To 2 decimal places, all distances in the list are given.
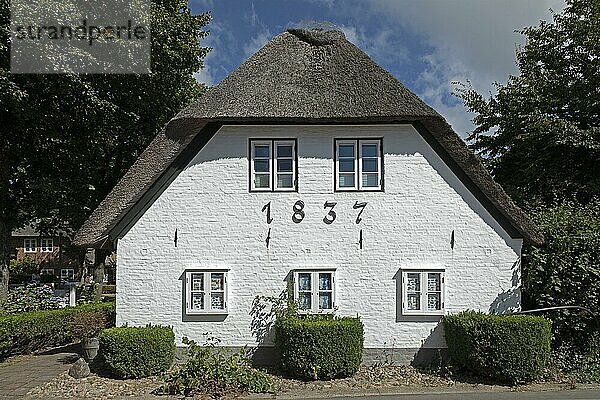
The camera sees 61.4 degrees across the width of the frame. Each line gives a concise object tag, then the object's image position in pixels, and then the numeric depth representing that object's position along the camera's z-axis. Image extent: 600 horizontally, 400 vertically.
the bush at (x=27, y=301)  15.17
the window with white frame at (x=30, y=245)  56.41
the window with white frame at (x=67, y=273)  53.85
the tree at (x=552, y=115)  17.42
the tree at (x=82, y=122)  17.55
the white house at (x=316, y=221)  12.08
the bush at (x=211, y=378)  9.81
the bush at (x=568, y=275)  11.33
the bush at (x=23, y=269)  45.19
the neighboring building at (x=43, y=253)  54.41
